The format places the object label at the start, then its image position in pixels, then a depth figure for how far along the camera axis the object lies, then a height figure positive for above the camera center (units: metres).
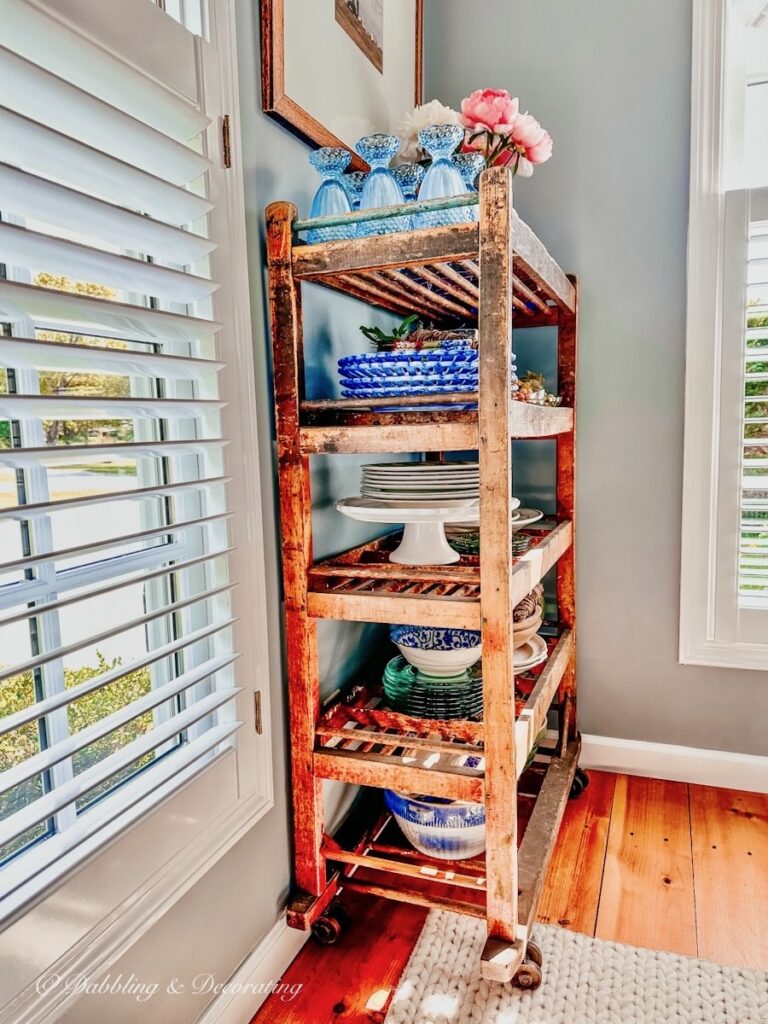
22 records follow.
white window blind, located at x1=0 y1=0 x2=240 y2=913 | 0.69 +0.00
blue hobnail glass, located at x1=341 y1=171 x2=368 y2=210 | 1.17 +0.41
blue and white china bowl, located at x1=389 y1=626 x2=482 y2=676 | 1.36 -0.44
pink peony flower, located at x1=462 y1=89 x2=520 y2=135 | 1.23 +0.55
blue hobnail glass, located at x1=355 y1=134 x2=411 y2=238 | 1.11 +0.41
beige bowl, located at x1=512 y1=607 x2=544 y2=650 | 1.46 -0.44
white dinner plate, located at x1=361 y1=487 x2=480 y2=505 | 1.17 -0.12
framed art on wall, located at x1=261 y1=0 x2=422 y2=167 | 1.13 +0.69
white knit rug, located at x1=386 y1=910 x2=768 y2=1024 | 1.12 -0.96
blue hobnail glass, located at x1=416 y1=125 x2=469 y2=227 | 1.08 +0.42
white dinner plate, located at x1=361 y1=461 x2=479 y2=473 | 1.19 -0.07
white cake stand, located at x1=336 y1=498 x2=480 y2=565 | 1.14 -0.16
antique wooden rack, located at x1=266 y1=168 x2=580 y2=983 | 1.00 -0.27
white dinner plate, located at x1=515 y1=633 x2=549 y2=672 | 1.47 -0.51
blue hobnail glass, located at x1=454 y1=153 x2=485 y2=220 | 1.15 +0.43
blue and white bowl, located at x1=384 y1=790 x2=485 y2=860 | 1.36 -0.79
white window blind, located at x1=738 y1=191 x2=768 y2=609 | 1.62 -0.03
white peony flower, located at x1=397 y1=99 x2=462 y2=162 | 1.26 +0.56
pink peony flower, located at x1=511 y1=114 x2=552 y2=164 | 1.26 +0.52
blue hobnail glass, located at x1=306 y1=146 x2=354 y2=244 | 1.11 +0.39
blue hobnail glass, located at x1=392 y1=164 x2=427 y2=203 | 1.20 +0.43
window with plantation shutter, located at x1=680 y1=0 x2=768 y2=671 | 1.62 +0.20
